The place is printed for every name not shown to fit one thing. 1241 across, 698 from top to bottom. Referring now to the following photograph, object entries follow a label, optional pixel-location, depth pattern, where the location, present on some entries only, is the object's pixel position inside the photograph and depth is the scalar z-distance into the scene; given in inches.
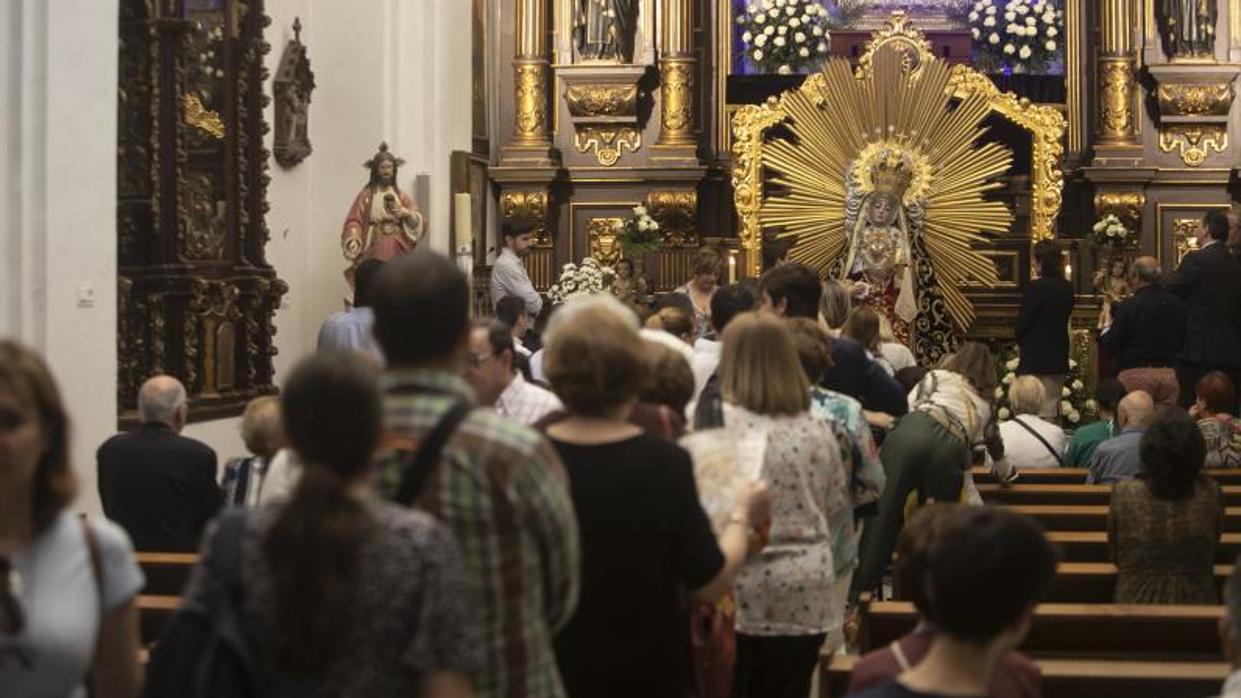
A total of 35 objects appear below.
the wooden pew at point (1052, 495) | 353.7
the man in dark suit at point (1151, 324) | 540.1
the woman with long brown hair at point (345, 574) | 117.3
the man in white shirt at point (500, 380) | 223.8
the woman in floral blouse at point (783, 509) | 214.1
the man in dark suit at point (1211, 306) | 537.0
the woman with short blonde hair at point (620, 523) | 163.6
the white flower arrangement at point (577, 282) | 636.1
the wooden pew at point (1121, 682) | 200.8
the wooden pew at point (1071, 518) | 333.4
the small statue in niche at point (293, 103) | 558.3
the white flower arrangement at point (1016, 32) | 751.1
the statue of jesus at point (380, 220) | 553.3
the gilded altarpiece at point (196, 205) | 468.4
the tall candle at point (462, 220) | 634.2
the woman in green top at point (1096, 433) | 420.5
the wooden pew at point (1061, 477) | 389.4
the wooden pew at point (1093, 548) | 309.9
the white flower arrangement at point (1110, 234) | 695.1
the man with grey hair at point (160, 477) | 284.0
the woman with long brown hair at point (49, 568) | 129.3
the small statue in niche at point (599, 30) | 739.4
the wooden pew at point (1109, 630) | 229.3
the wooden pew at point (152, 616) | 235.9
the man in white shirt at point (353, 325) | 376.8
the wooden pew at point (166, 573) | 257.4
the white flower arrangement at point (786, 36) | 753.6
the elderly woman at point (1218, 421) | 388.5
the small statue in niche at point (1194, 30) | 732.7
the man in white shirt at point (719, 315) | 282.4
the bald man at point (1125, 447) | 353.4
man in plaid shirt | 131.3
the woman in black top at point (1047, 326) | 588.1
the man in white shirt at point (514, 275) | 594.5
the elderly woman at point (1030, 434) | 404.8
